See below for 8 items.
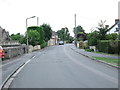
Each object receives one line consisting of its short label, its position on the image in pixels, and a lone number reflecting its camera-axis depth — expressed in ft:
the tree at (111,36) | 141.49
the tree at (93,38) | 143.44
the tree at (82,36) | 260.46
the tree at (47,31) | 283.69
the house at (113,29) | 201.07
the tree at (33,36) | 187.73
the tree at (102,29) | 138.31
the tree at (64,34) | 541.75
